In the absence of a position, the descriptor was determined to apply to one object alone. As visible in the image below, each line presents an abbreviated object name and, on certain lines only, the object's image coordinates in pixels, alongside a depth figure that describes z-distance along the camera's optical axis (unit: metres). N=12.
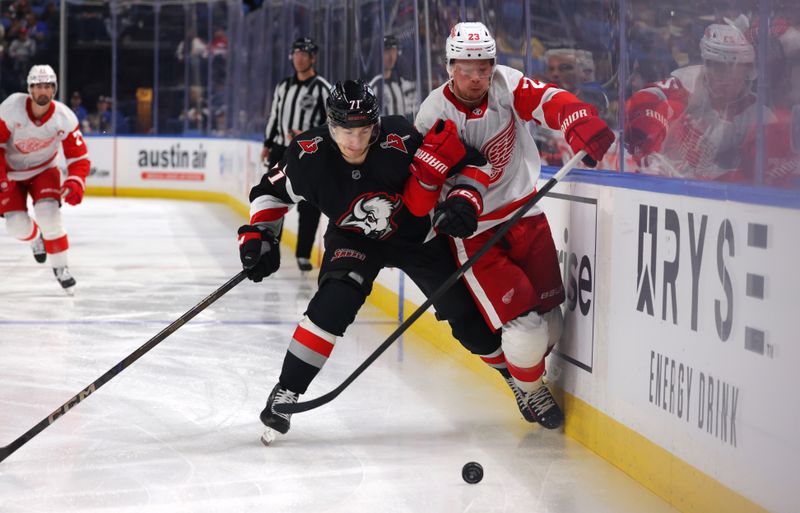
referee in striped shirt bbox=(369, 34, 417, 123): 12.03
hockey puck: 6.11
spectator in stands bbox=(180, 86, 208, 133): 30.75
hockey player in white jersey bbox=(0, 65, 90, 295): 12.80
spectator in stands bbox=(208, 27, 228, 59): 30.31
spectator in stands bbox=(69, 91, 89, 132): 31.44
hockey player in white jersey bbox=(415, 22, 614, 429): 6.80
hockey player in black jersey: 6.62
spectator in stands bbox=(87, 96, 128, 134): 31.01
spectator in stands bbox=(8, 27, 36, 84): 32.16
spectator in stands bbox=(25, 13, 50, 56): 32.31
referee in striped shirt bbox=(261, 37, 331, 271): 14.62
